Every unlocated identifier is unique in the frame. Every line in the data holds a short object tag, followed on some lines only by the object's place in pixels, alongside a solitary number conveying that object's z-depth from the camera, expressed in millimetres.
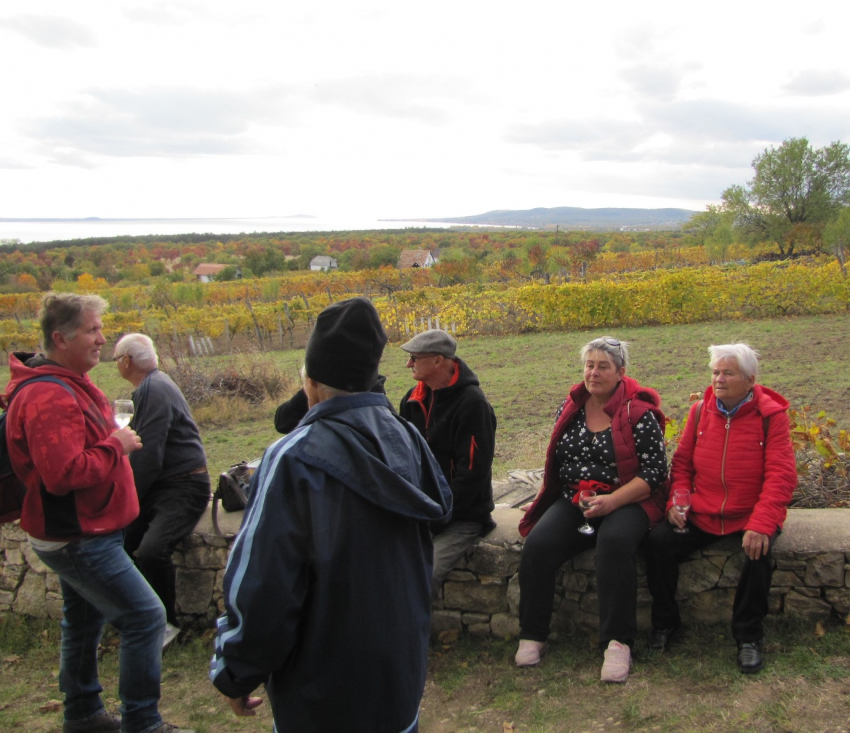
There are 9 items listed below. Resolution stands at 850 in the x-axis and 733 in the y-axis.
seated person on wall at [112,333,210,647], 3346
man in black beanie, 1559
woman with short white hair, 2963
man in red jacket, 2416
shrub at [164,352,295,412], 11117
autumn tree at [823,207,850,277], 39384
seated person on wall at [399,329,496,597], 3328
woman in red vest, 3016
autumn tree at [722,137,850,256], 48812
